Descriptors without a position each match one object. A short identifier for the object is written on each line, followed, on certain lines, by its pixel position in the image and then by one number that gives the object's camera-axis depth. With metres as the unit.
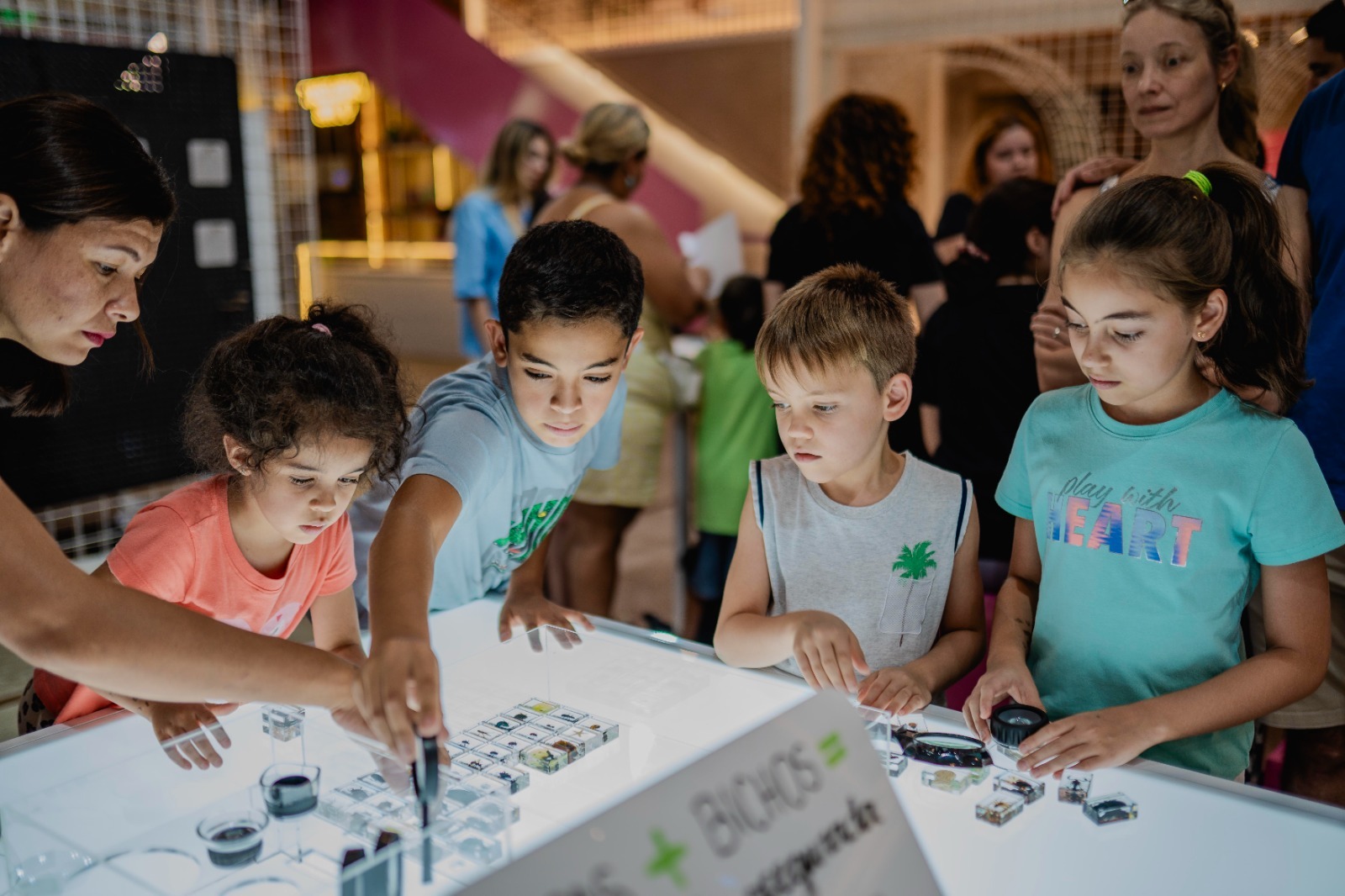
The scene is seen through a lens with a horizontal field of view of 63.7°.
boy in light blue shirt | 1.30
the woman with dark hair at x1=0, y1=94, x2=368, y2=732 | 0.82
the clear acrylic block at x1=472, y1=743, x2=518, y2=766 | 1.00
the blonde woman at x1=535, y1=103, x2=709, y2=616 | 2.70
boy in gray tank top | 1.37
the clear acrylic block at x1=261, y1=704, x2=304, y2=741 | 1.00
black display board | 3.07
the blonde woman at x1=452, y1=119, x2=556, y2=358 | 3.70
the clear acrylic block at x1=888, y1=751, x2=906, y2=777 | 1.00
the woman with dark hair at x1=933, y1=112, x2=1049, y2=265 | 3.33
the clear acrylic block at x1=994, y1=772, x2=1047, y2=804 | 0.96
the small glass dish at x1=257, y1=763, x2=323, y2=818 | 0.89
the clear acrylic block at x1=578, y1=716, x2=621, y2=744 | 1.06
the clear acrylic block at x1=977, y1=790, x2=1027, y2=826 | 0.93
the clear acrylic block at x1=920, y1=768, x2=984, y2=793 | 0.97
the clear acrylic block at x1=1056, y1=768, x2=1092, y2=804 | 0.96
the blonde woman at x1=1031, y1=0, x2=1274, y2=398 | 1.67
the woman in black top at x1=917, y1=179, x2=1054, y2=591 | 2.12
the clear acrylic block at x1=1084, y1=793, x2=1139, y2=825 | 0.93
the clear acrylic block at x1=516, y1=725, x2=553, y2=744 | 1.05
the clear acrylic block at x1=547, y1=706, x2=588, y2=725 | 1.09
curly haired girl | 1.22
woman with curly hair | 2.51
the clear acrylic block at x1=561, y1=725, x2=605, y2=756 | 1.04
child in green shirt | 2.71
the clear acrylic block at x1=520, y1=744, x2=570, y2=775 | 1.00
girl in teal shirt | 1.18
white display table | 0.87
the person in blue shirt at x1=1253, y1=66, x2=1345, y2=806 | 1.52
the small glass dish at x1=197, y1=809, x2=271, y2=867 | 0.84
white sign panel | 0.64
